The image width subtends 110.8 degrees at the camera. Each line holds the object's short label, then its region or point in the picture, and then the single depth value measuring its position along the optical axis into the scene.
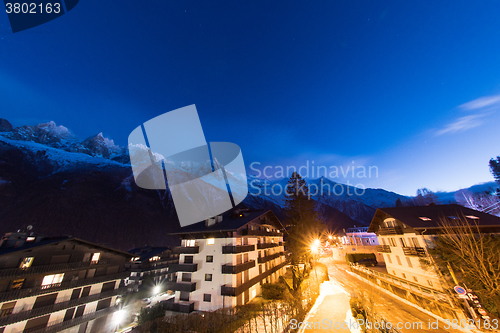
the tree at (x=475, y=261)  13.82
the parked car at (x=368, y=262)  36.66
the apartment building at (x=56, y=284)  19.38
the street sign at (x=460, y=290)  13.48
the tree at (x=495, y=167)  62.09
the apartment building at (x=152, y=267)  44.23
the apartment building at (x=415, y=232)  19.88
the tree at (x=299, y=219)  31.81
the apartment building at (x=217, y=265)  23.95
